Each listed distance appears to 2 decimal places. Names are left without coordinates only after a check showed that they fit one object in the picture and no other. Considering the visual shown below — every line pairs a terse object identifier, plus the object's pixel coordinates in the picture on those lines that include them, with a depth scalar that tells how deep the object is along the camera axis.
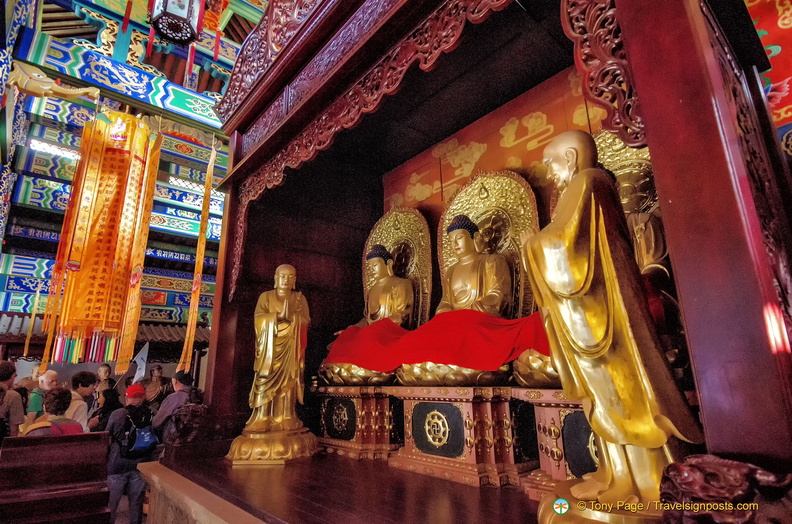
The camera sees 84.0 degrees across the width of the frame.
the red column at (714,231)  1.00
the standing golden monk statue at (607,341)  1.27
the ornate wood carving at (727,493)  0.88
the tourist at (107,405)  4.72
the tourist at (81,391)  4.63
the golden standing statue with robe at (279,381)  2.97
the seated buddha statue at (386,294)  3.67
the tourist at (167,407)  4.45
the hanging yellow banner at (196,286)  4.41
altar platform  1.74
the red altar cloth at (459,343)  2.15
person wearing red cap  4.04
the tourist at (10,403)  4.12
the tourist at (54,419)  3.74
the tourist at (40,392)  4.87
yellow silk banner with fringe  5.47
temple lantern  3.79
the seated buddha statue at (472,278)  3.04
